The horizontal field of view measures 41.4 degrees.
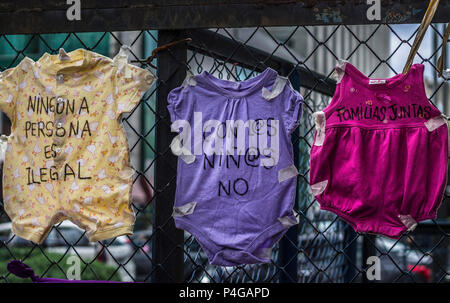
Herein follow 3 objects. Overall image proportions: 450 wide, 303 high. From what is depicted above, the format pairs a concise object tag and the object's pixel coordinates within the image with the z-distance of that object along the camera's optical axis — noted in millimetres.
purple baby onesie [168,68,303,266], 2045
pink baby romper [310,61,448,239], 1916
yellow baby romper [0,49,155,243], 2154
